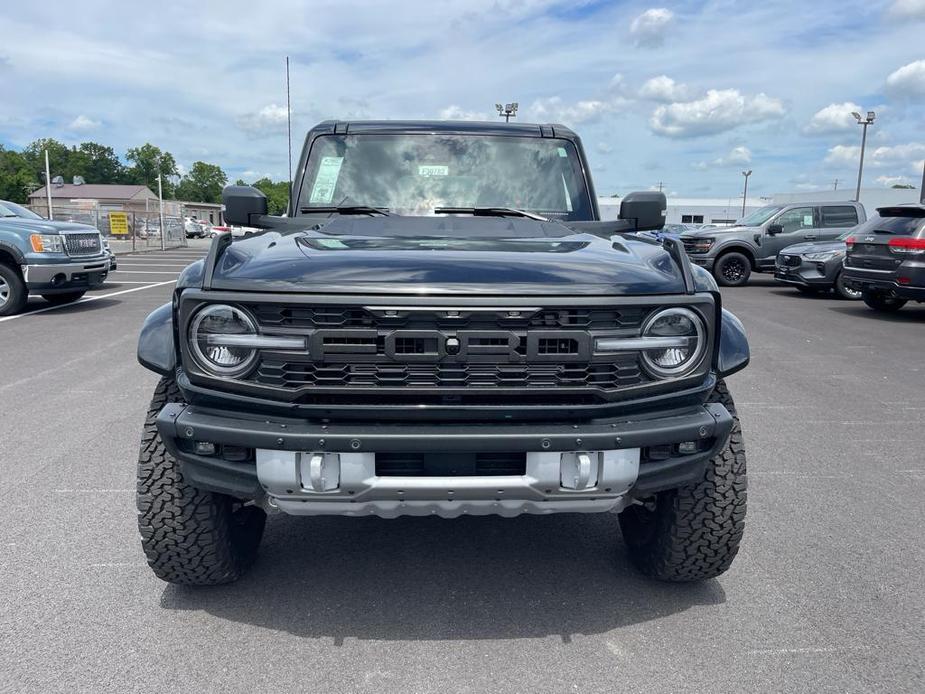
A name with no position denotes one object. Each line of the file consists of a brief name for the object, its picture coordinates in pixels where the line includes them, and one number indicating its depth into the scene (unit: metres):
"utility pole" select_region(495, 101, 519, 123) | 37.31
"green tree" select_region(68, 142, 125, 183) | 137.00
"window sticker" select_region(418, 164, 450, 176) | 4.27
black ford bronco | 2.46
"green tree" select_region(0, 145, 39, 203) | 88.88
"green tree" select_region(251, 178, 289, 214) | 113.22
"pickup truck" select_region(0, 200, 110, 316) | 10.98
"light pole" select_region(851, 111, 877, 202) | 47.34
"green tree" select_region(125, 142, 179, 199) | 141.44
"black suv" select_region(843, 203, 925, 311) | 10.92
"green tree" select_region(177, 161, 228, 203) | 142.50
